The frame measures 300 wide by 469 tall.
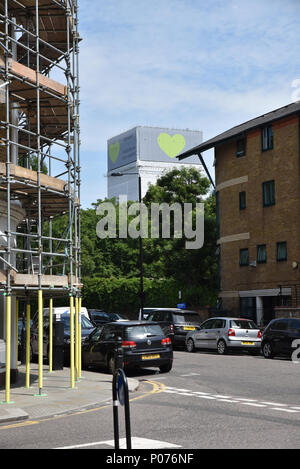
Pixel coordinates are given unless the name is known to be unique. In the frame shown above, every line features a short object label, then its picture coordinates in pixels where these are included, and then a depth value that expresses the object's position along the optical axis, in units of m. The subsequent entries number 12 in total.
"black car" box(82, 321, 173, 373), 19.69
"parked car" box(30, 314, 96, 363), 24.35
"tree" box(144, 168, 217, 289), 46.00
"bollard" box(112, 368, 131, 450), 7.74
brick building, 36.62
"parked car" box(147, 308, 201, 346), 31.64
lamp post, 38.14
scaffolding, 15.97
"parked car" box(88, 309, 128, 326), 38.19
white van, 28.39
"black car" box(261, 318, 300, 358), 24.78
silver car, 27.56
